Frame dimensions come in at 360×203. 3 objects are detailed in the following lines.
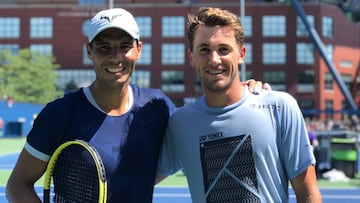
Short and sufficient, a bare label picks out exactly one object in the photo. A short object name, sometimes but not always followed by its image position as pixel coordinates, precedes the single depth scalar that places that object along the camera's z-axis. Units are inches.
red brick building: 2174.0
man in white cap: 94.5
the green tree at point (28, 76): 2059.5
